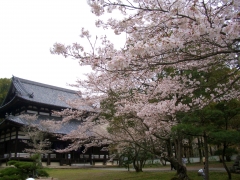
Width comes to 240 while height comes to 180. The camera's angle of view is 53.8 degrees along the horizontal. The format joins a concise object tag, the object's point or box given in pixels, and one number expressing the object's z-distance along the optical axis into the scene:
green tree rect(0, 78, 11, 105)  33.56
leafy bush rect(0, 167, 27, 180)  8.14
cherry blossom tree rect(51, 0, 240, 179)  4.03
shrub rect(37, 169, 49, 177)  10.86
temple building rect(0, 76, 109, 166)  21.45
